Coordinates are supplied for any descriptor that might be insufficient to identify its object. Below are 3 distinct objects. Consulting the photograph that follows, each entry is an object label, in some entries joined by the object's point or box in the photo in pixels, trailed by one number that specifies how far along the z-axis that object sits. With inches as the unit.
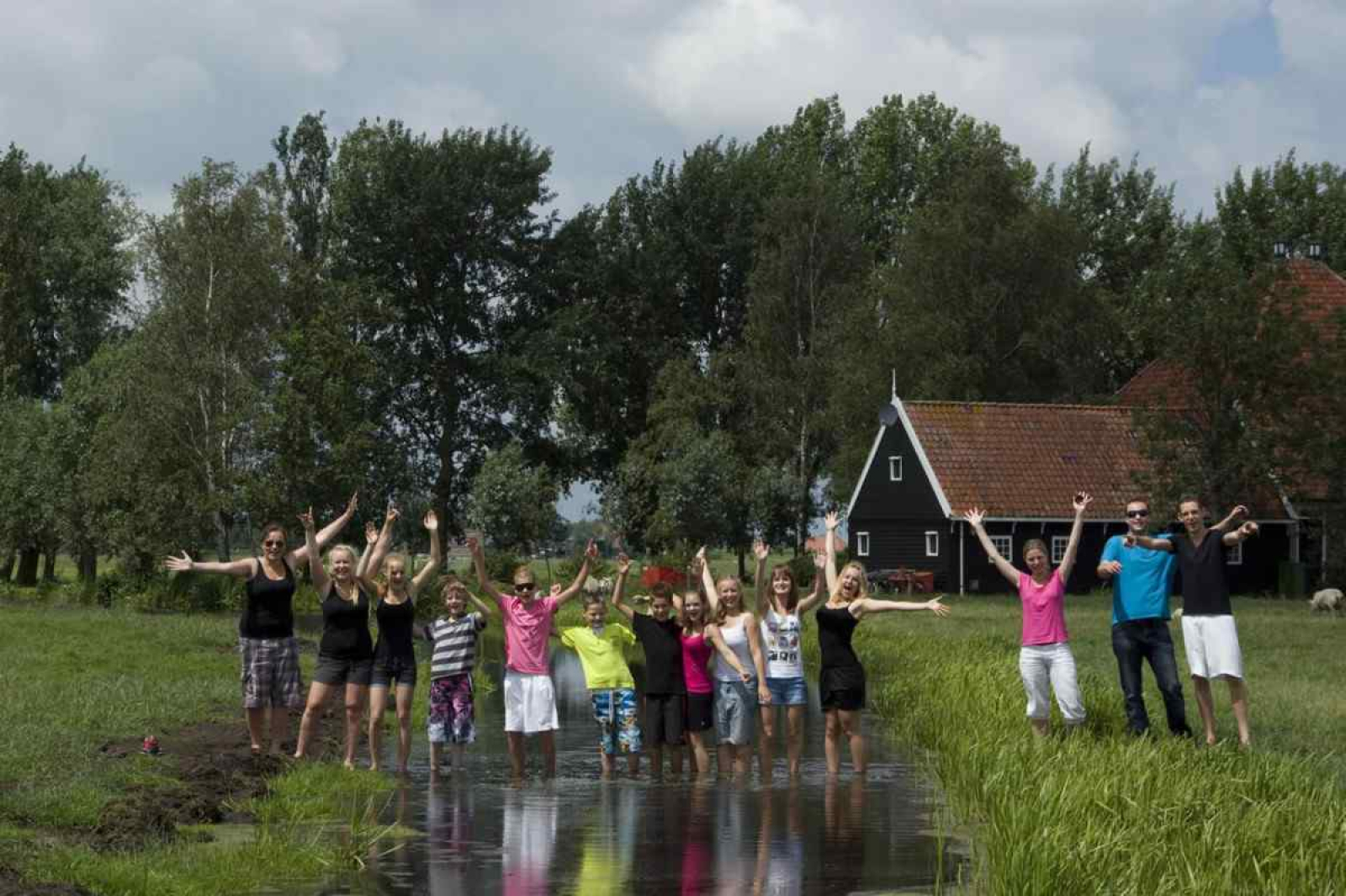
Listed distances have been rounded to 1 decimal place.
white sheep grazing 1829.5
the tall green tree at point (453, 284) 2979.8
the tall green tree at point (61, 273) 2950.3
